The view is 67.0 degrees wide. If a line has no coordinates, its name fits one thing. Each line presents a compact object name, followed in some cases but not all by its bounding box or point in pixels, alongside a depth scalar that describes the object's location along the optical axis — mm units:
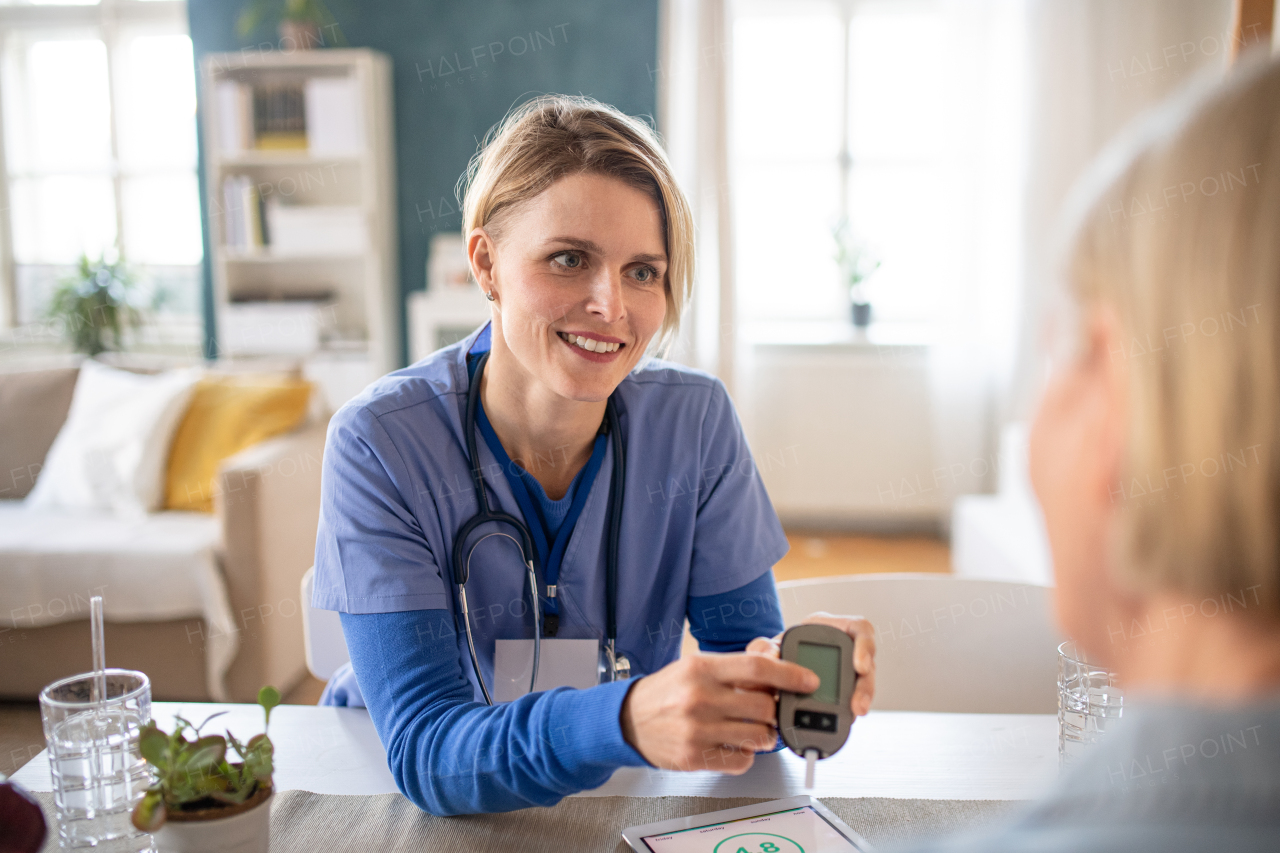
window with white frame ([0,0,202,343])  4691
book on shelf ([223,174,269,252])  4164
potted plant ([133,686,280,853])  683
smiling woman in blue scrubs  1001
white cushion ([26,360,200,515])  2729
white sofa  2412
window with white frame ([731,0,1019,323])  4145
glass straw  777
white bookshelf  4102
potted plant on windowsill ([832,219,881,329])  4230
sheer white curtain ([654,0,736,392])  4066
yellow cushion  2754
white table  913
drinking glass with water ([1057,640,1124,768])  899
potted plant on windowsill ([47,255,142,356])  4246
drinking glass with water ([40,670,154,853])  773
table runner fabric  820
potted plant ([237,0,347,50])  4121
